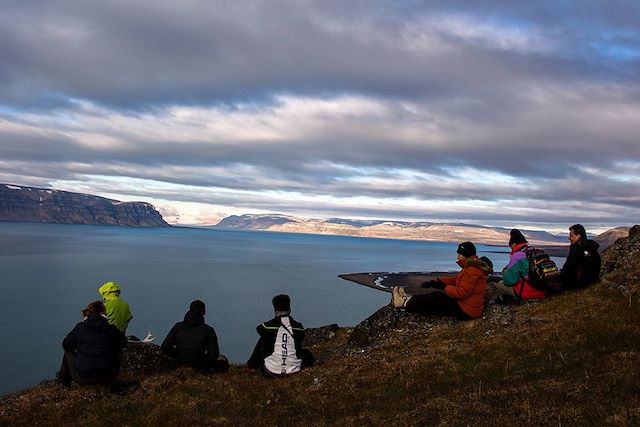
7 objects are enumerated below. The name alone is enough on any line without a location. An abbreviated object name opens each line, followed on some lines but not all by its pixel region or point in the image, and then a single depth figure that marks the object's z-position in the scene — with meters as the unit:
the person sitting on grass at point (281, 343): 15.14
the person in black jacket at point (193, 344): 15.84
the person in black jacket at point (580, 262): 17.47
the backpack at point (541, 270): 18.03
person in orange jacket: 17.03
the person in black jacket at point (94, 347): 13.85
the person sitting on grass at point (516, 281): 18.00
